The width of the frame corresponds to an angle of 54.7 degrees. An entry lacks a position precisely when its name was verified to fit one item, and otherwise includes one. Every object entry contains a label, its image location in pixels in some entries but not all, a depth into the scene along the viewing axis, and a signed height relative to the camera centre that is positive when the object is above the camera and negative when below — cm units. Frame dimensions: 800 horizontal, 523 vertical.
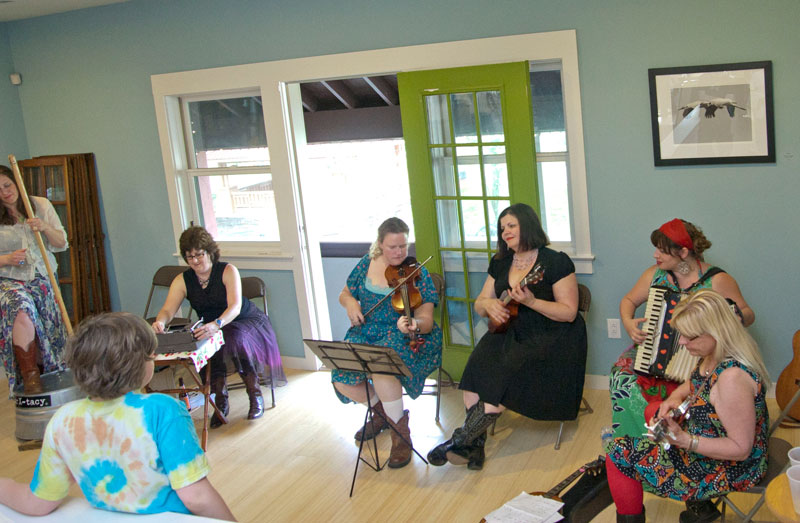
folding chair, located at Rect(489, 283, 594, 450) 410 -73
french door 425 +3
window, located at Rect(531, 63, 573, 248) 438 +7
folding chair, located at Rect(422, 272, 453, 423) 438 -112
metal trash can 445 -109
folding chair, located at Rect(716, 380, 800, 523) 257 -111
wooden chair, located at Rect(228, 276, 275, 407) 515 -63
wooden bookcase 566 -2
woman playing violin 394 -80
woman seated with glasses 455 -67
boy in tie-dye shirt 196 -59
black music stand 346 -80
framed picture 379 +16
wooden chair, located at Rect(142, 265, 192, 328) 549 -51
